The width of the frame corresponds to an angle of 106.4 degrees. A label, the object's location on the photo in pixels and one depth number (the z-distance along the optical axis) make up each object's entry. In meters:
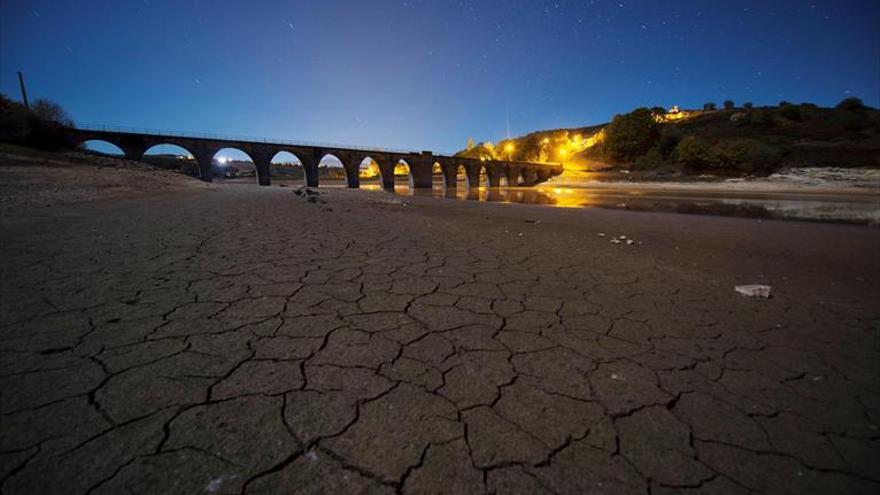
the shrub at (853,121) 47.97
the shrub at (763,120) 55.03
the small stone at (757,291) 3.08
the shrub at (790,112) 56.06
